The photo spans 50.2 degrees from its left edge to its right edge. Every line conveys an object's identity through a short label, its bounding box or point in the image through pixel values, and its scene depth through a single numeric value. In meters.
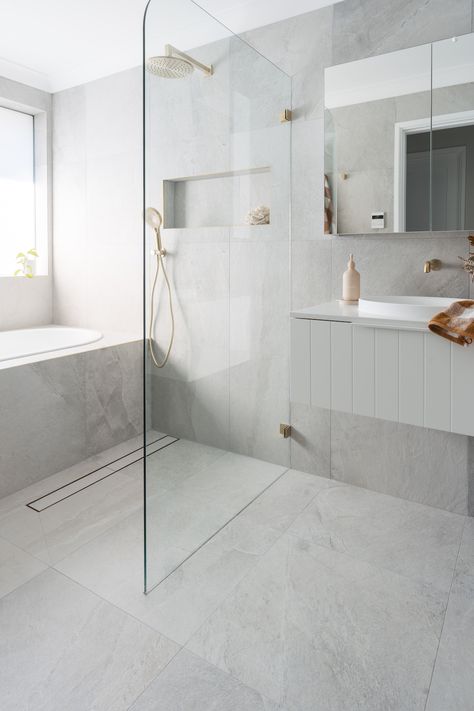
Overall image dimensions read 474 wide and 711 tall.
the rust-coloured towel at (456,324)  1.67
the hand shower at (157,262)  1.69
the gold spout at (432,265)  2.19
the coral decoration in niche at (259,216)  2.23
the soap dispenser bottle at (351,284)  2.29
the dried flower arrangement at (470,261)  2.09
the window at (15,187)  3.62
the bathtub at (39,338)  3.49
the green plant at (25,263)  3.67
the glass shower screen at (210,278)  1.72
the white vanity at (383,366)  1.75
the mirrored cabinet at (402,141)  2.04
